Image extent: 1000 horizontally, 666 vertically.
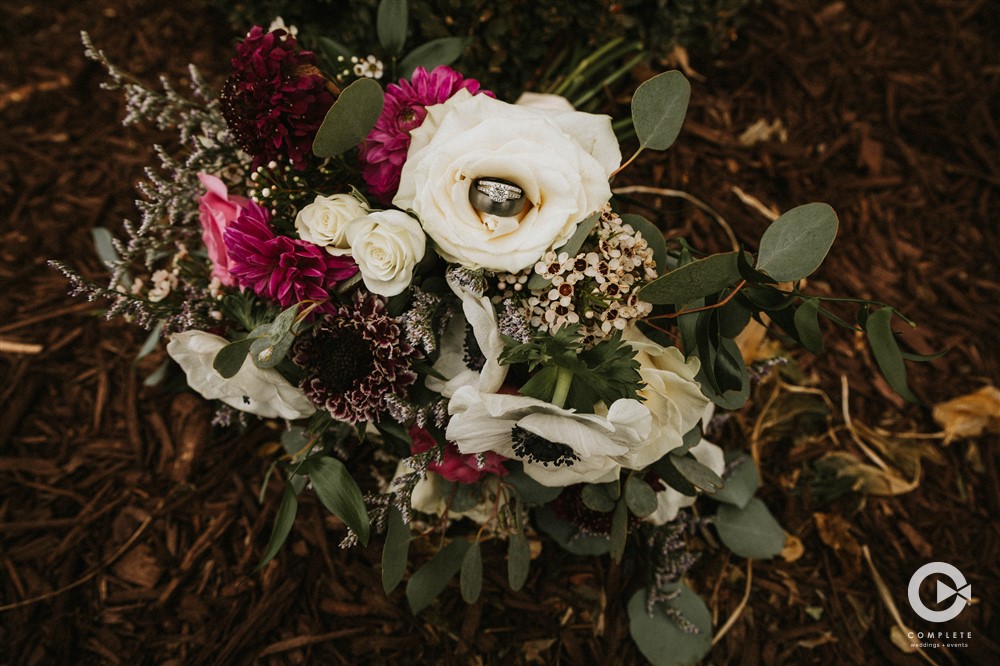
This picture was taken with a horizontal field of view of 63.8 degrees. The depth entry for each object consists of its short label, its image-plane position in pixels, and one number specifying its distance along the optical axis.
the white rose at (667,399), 0.30
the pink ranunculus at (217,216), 0.34
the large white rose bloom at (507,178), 0.29
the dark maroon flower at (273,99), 0.32
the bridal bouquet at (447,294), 0.29
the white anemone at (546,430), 0.27
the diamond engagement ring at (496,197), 0.30
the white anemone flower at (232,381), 0.31
